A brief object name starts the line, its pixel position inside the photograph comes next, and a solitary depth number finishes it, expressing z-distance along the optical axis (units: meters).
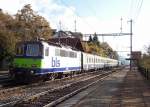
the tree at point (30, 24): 62.22
